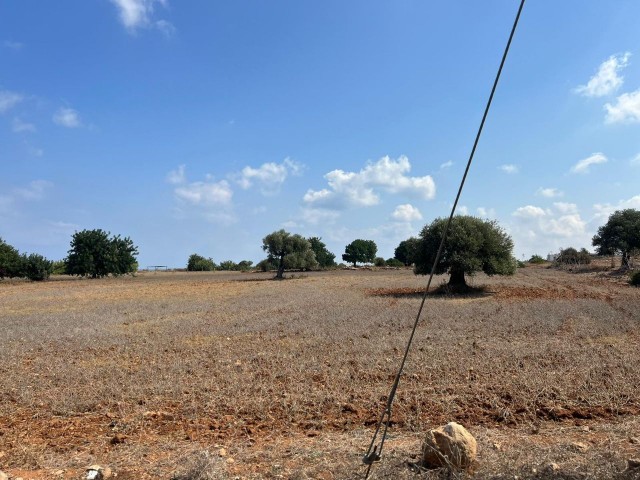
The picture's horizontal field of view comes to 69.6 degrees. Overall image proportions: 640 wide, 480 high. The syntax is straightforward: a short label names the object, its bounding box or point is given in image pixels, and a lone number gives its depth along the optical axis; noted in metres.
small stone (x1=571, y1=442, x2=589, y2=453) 4.59
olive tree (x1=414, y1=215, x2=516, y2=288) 26.81
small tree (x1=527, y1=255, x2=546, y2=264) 87.44
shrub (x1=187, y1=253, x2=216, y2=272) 96.35
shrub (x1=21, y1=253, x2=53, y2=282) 63.44
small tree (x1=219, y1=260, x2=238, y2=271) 96.04
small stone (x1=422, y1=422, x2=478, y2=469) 4.18
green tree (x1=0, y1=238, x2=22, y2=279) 62.59
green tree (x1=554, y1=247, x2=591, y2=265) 60.62
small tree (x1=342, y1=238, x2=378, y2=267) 111.38
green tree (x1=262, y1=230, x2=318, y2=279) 54.88
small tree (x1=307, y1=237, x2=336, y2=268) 101.75
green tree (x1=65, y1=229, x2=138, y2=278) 65.81
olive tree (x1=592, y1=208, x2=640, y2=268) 57.75
